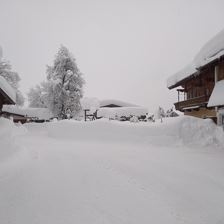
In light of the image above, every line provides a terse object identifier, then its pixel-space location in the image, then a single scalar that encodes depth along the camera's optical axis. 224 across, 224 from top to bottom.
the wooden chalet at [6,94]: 13.69
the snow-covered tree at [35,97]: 57.75
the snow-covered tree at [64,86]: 32.16
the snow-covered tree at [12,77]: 33.81
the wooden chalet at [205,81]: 16.23
